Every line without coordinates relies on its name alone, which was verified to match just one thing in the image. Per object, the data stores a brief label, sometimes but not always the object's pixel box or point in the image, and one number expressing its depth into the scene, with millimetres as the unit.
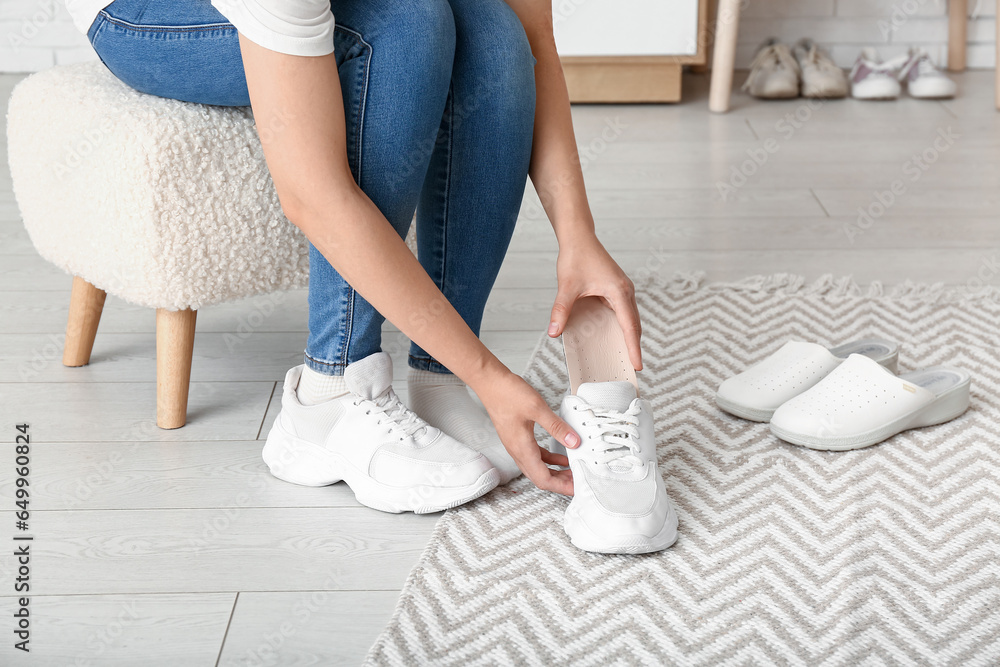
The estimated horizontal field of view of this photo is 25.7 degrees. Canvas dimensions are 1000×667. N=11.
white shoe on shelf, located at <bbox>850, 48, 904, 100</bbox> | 4370
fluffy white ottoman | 2503
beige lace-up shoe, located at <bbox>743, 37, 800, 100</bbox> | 4441
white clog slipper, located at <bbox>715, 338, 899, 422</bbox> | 2618
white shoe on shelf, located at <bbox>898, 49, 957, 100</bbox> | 4335
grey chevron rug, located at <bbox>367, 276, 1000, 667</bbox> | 2261
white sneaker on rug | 2351
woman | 2296
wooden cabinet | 4146
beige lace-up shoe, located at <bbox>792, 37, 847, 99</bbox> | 4394
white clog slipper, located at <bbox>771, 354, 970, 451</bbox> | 2544
